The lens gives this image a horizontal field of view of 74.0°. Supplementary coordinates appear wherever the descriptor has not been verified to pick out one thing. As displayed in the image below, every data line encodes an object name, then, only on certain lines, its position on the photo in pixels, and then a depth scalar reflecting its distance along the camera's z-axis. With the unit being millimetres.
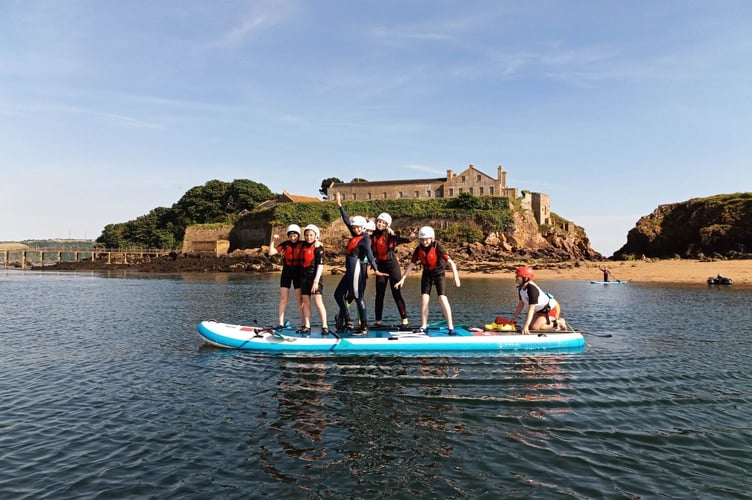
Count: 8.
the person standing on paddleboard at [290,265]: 11866
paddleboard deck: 11383
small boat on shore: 31531
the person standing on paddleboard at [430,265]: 11586
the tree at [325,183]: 106825
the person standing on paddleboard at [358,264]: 11461
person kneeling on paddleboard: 11656
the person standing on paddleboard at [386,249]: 12016
